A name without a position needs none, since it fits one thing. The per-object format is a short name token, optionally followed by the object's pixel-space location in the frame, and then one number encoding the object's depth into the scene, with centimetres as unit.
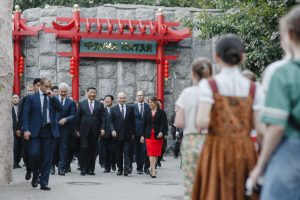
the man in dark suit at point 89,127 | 1602
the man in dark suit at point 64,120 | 1596
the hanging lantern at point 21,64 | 2359
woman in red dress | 1538
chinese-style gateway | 2362
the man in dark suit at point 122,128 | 1631
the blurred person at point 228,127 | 557
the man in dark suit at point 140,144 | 1686
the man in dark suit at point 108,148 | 1714
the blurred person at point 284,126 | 423
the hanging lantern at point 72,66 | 2356
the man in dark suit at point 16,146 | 1788
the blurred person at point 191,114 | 664
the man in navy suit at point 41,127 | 1230
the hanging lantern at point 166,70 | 2433
